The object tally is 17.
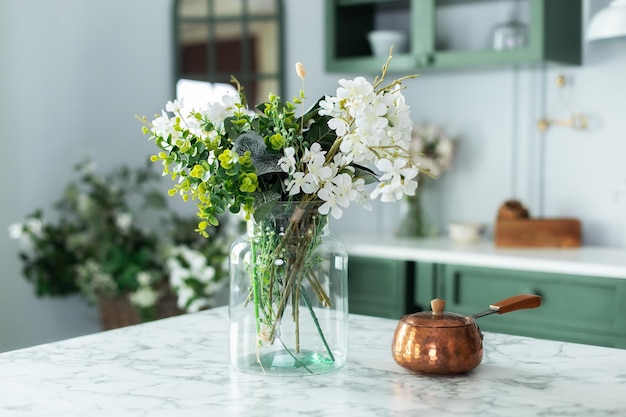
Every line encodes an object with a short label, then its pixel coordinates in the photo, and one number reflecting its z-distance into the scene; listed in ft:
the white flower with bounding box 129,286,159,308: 11.36
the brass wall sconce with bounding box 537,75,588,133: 11.44
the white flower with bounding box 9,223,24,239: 11.28
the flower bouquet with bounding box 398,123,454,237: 12.17
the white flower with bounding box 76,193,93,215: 11.89
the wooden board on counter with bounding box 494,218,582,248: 11.02
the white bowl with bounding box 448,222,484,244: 11.48
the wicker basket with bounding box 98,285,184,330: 11.80
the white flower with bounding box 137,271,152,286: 11.36
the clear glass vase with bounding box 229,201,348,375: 5.10
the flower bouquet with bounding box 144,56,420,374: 4.87
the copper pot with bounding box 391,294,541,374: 4.95
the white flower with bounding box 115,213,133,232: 11.72
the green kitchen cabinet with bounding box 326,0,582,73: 10.69
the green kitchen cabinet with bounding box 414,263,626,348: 9.43
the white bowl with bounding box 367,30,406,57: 12.02
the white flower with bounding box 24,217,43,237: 11.46
